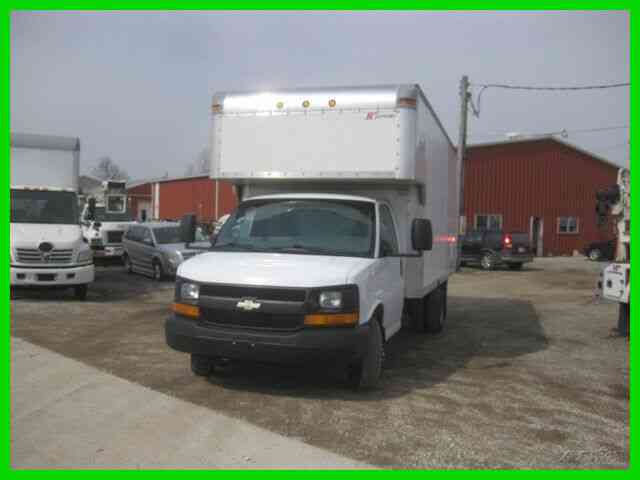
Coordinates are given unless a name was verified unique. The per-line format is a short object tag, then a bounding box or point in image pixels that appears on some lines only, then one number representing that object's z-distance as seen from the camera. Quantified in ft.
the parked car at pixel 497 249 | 81.87
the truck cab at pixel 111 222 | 68.39
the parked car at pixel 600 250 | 104.88
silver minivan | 54.13
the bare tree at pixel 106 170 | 311.88
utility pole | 83.51
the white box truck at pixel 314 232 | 18.97
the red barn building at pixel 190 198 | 137.18
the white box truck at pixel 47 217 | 40.37
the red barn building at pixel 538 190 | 114.83
